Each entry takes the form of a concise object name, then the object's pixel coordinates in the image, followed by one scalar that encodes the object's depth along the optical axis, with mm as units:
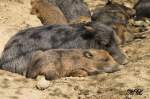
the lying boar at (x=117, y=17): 10537
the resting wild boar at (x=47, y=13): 11141
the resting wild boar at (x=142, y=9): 13148
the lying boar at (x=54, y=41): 8344
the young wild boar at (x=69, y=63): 7656
